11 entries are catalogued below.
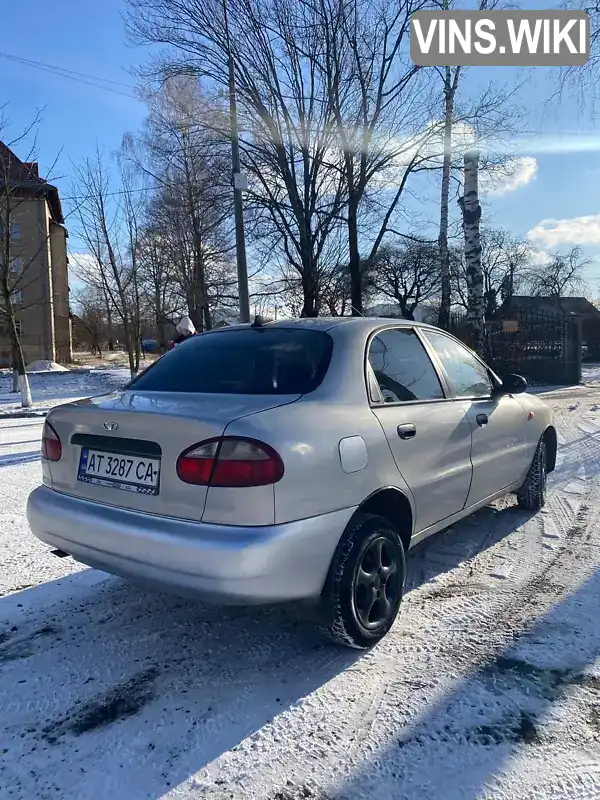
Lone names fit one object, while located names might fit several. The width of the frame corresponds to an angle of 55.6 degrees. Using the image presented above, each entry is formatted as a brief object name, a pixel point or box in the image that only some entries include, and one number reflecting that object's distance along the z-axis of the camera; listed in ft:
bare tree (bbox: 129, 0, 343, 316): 48.70
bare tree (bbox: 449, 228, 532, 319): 175.63
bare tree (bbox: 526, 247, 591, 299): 204.74
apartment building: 112.57
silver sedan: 7.55
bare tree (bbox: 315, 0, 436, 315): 49.01
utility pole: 45.39
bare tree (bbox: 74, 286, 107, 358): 164.74
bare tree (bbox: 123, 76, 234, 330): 51.78
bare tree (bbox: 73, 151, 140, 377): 69.87
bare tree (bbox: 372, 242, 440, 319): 142.10
